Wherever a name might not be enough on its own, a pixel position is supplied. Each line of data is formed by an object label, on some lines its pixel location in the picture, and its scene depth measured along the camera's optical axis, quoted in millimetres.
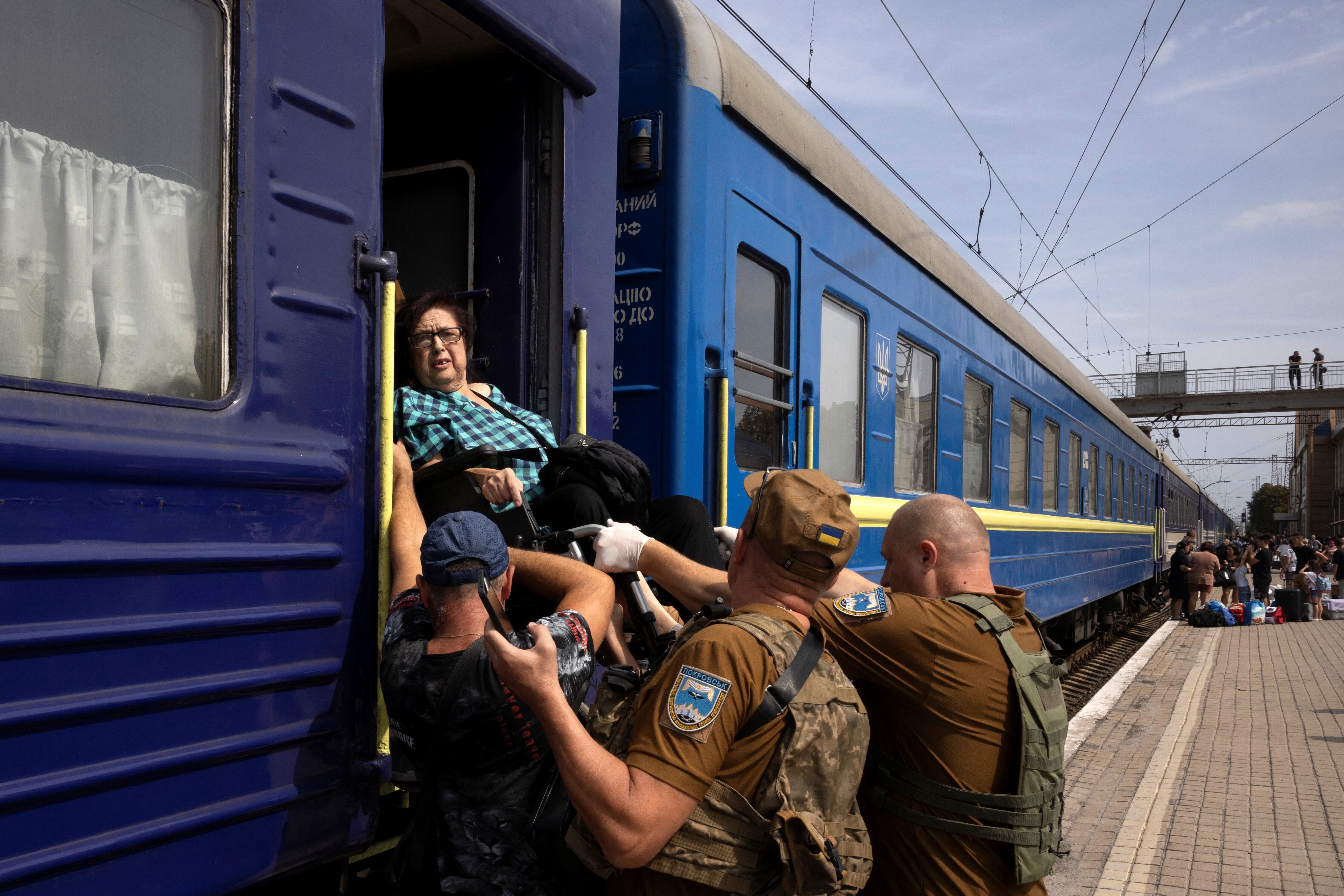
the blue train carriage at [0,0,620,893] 1624
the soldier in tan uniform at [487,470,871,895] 1561
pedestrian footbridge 40406
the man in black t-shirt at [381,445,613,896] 1942
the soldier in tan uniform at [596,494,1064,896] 2170
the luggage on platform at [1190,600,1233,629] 17844
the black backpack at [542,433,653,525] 2652
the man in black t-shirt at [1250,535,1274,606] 23500
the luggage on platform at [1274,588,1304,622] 19250
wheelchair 2336
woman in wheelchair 2568
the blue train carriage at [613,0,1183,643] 3721
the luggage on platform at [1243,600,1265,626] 18453
